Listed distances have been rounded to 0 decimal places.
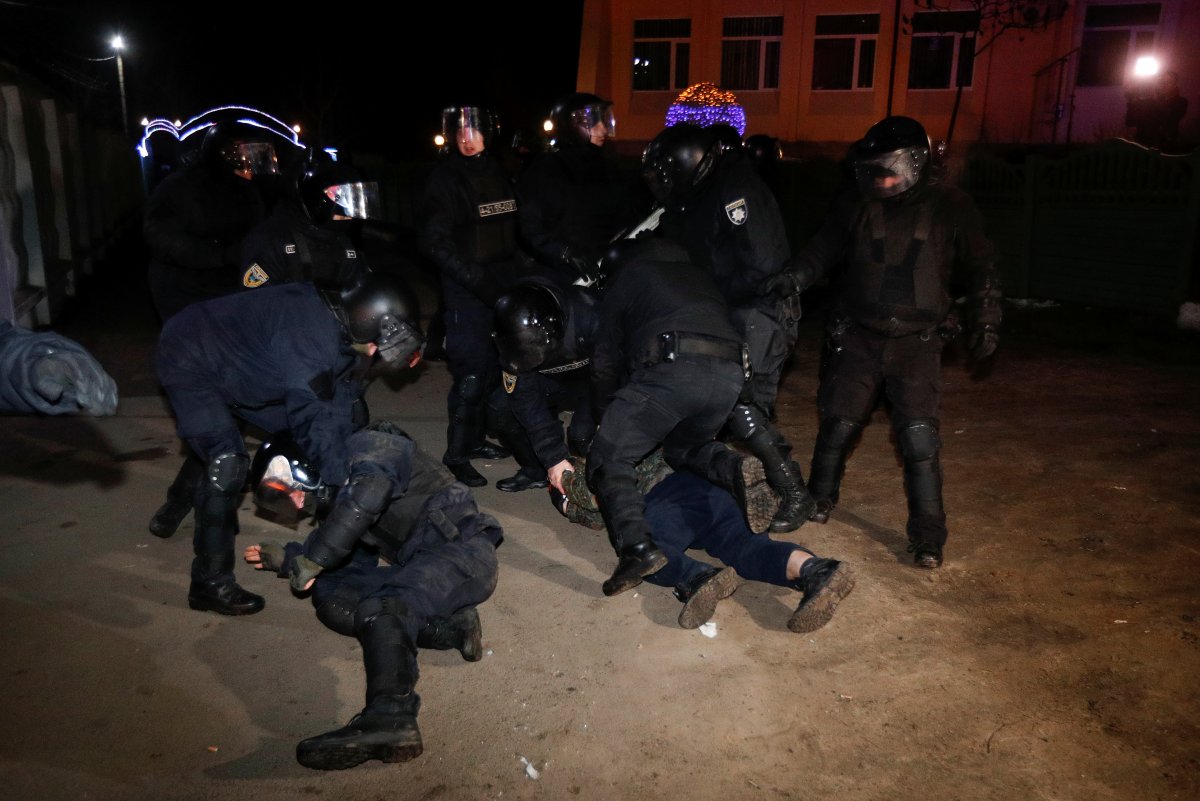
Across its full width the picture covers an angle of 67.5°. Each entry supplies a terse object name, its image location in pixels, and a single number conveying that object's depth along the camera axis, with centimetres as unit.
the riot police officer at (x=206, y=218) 513
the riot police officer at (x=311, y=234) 473
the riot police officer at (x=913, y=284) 428
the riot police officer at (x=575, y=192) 575
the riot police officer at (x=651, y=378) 386
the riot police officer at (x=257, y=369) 351
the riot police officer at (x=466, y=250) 552
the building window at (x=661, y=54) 2292
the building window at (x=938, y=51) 2061
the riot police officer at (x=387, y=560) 292
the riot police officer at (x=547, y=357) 410
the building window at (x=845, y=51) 2177
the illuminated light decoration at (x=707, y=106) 1798
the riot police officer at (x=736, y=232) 473
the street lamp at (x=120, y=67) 3248
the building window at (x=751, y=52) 2248
